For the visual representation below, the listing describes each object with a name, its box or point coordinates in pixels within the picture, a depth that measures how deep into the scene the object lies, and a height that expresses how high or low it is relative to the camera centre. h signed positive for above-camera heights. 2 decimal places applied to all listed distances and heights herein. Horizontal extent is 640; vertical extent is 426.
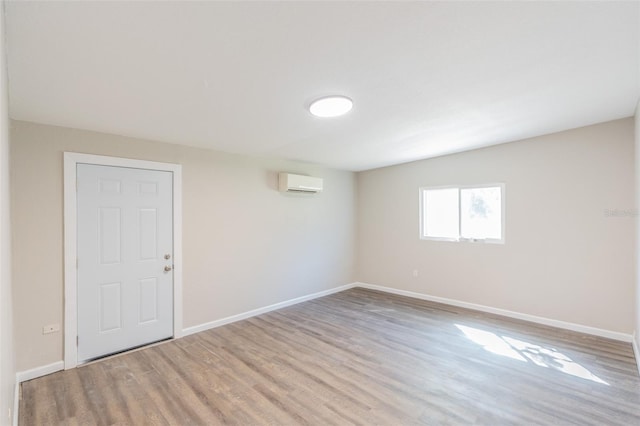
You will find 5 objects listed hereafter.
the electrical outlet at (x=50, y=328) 2.71 -1.10
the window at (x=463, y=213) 4.21 -0.02
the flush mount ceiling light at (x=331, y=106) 2.33 +0.89
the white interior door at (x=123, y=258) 2.93 -0.51
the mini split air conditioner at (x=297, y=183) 4.50 +0.46
